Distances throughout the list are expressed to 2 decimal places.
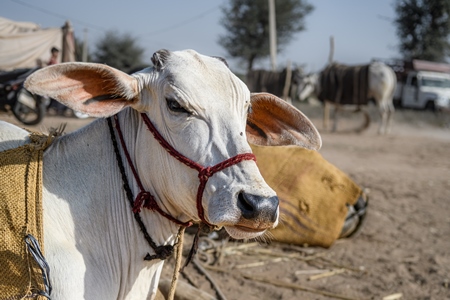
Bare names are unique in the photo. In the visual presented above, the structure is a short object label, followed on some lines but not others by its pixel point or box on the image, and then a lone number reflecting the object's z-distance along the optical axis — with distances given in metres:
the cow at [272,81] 19.23
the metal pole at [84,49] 24.16
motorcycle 8.00
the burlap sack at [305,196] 4.74
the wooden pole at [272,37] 19.98
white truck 24.55
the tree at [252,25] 36.75
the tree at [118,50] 34.12
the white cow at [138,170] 1.79
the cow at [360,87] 16.80
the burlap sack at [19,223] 1.76
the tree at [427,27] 37.72
